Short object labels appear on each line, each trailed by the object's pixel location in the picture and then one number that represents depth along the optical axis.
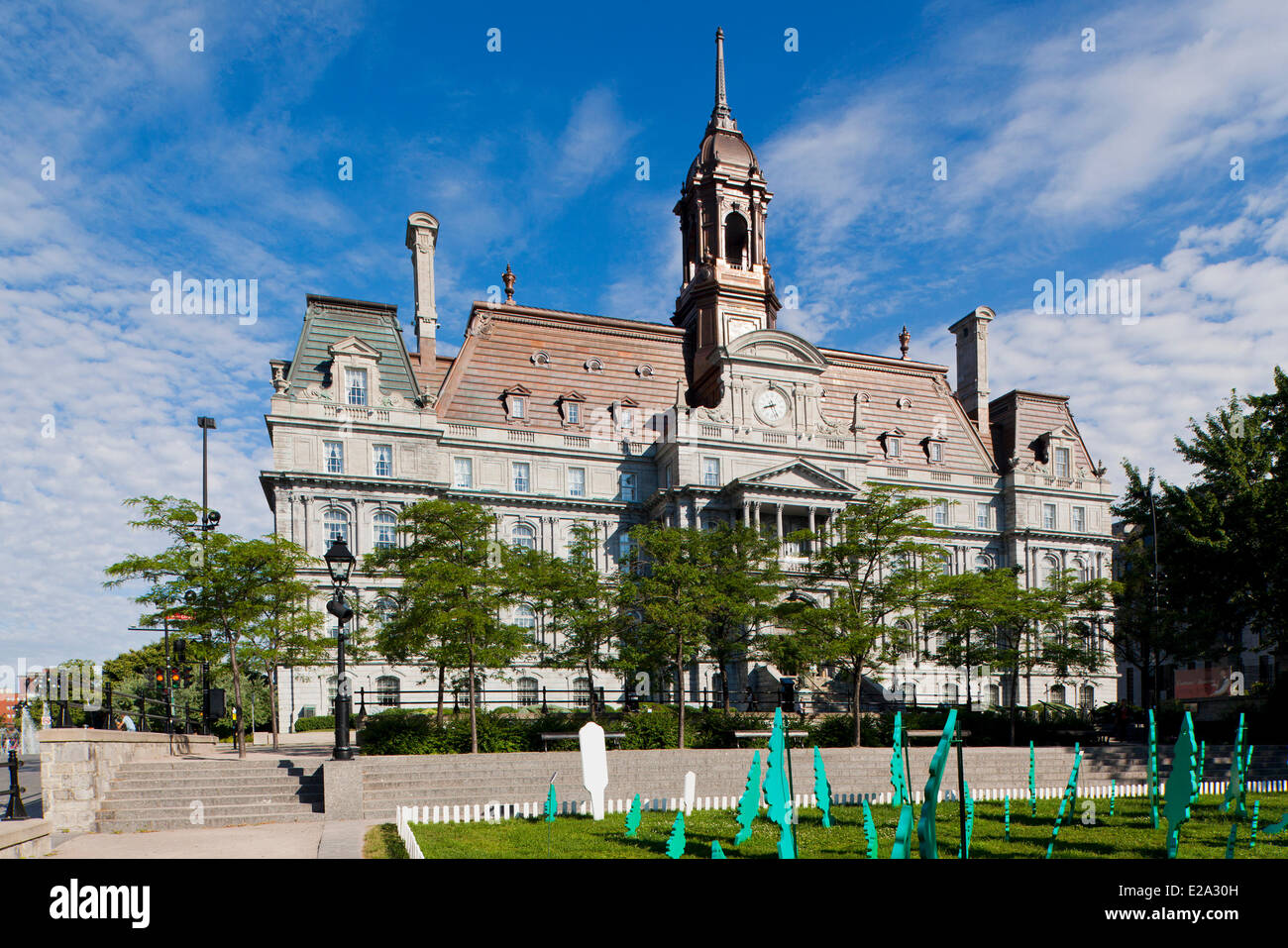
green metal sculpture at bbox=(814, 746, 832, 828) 11.34
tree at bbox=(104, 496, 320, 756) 26.28
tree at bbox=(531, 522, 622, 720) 30.67
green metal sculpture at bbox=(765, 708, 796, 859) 8.33
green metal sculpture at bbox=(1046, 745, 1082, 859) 15.52
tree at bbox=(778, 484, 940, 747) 30.23
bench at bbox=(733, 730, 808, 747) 26.58
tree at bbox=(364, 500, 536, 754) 25.83
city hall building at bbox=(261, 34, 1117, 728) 47.25
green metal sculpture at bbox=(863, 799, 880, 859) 9.30
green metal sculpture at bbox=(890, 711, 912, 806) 8.71
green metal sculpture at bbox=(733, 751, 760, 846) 13.01
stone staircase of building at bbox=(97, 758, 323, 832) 17.14
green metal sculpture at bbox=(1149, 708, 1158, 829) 16.81
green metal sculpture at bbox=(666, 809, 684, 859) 11.35
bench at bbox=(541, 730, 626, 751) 23.83
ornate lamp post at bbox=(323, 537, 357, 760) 18.73
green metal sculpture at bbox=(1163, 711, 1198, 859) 10.30
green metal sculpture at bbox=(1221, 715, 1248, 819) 15.01
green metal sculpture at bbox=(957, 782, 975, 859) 15.59
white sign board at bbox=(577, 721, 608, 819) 15.09
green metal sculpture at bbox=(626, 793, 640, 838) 15.06
